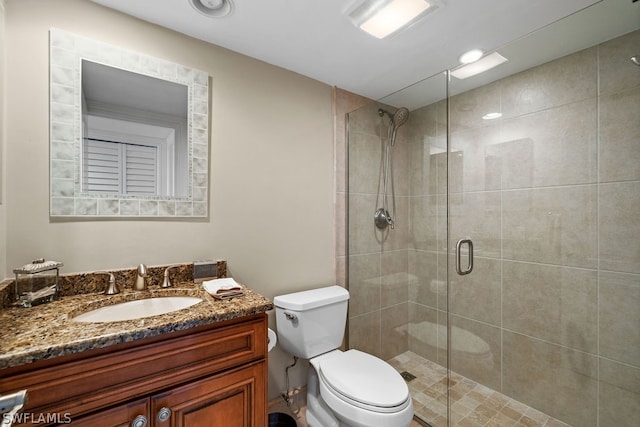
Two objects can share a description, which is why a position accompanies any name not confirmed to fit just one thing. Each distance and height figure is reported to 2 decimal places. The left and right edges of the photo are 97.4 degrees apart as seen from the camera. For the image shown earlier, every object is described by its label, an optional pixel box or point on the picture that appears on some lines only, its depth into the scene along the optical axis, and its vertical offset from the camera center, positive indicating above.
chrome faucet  1.32 -0.31
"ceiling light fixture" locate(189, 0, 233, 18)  1.30 +0.98
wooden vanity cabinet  0.80 -0.55
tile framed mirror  1.24 +0.40
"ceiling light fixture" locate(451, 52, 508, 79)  1.58 +0.86
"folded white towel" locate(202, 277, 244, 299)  1.24 -0.34
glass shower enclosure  1.41 -0.15
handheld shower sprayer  1.98 +0.35
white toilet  1.27 -0.84
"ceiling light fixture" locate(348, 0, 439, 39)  1.30 +0.97
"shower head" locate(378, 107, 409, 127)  1.93 +0.68
